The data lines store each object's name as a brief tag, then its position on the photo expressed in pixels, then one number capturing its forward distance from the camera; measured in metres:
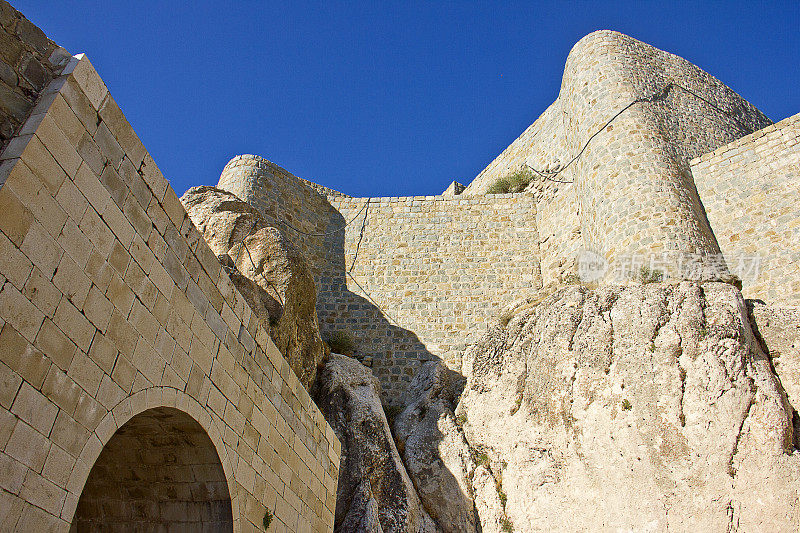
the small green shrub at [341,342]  12.70
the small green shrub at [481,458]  9.17
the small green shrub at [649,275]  10.41
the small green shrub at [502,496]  8.59
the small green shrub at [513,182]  15.63
